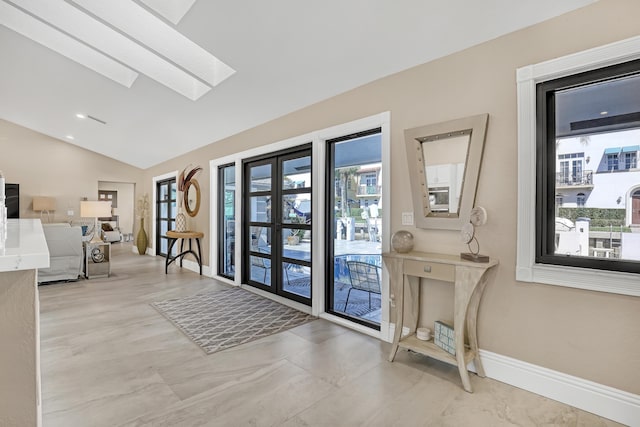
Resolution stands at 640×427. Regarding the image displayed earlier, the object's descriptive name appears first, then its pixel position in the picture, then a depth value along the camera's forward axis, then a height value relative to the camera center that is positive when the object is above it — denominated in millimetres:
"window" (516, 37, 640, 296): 1892 +323
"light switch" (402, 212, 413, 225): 2771 -44
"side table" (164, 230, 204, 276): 5805 -427
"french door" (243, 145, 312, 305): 4020 -136
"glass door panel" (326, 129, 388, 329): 3611 -118
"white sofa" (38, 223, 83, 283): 5023 -631
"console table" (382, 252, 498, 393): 2162 -608
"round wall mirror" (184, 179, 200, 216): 6109 +334
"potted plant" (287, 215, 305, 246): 4039 -264
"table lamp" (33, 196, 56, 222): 8039 +261
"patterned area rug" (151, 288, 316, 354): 3018 -1172
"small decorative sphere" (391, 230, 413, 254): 2600 -239
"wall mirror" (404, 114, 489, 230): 2385 +361
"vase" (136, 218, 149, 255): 8578 -737
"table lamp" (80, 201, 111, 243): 5859 +79
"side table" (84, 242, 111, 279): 5543 -812
